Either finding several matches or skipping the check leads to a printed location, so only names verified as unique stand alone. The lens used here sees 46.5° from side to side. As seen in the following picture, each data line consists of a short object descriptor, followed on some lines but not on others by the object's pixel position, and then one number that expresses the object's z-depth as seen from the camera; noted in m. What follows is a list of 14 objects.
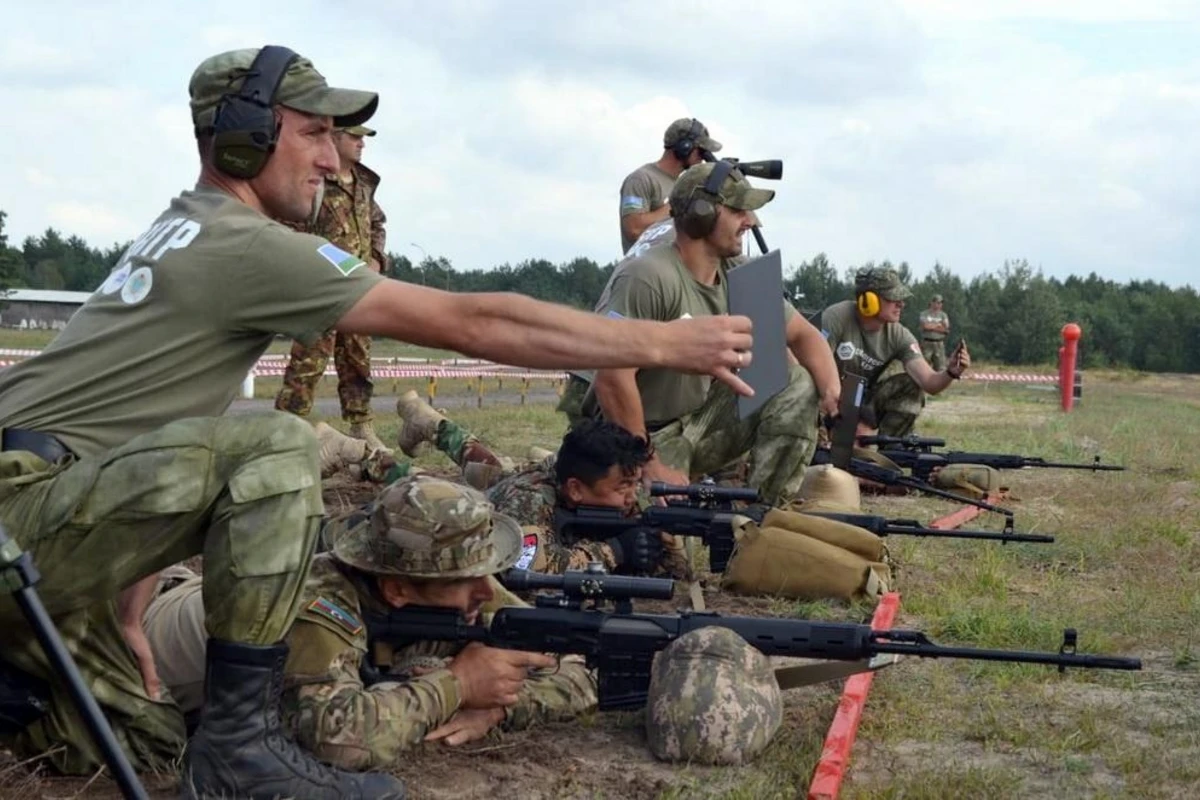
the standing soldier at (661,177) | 8.95
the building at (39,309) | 60.09
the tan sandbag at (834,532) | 6.25
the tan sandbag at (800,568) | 6.07
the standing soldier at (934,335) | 13.25
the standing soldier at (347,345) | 8.44
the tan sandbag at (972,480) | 9.63
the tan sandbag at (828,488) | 8.05
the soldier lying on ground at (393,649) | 3.70
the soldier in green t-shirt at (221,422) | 3.27
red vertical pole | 22.03
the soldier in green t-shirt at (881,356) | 10.57
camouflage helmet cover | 3.90
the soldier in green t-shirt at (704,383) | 6.95
